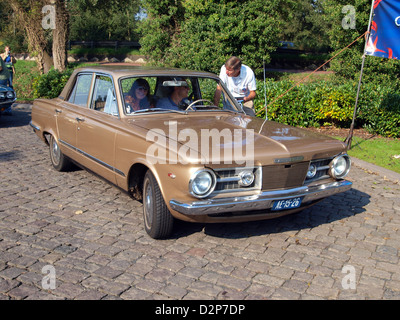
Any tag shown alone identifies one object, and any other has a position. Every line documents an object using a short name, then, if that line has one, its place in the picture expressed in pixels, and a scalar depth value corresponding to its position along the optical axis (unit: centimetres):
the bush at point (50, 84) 1555
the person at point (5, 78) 1370
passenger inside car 559
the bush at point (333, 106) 1091
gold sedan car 429
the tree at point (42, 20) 2166
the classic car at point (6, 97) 1223
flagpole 905
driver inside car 582
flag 876
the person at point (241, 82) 786
